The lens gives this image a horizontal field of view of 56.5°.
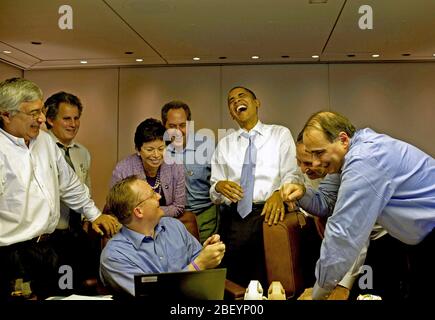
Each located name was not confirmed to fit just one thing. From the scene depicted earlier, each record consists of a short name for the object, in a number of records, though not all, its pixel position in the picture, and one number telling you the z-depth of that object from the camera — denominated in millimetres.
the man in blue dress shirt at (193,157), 1495
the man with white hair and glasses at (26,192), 1228
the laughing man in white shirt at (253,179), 1460
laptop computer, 923
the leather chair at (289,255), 1357
